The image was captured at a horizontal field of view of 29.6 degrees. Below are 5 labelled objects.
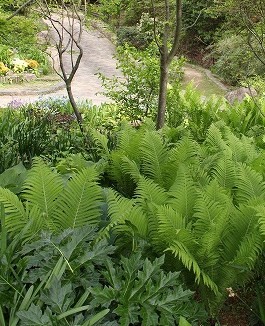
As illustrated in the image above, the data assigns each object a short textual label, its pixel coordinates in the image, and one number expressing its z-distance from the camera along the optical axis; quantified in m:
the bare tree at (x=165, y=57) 5.89
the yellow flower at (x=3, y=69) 15.24
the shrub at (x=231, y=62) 15.90
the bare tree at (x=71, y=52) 7.11
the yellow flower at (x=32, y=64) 16.58
